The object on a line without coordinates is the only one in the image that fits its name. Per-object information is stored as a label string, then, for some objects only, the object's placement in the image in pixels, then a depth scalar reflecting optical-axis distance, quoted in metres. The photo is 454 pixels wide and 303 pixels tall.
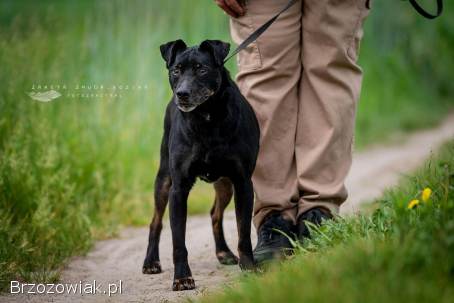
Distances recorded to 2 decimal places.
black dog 7.14
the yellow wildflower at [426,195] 6.11
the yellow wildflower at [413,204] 6.08
